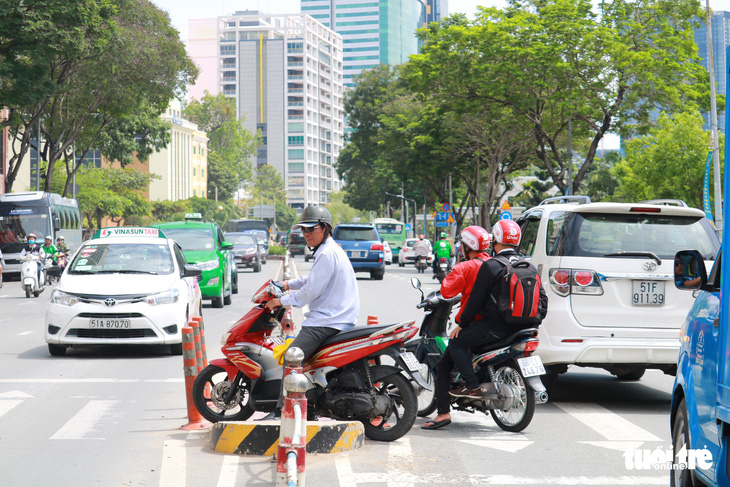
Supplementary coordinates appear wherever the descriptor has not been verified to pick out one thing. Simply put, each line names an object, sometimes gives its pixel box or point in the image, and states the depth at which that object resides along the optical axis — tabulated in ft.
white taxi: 40.40
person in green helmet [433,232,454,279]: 99.30
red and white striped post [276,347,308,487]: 16.51
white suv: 28.02
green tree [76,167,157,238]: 224.94
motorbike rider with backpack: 24.79
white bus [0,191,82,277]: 116.26
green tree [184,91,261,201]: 437.17
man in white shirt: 23.29
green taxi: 66.49
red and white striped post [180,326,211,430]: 25.48
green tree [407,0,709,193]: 106.11
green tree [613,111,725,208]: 186.09
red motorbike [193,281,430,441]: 23.25
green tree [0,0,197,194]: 119.96
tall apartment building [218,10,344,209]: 570.87
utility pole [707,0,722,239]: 100.87
